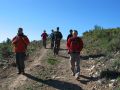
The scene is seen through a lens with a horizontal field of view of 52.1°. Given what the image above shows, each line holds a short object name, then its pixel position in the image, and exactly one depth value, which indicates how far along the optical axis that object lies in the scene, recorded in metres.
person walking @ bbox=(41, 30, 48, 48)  10.27
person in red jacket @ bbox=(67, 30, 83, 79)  5.25
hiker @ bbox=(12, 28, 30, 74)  5.52
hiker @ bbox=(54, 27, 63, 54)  8.06
